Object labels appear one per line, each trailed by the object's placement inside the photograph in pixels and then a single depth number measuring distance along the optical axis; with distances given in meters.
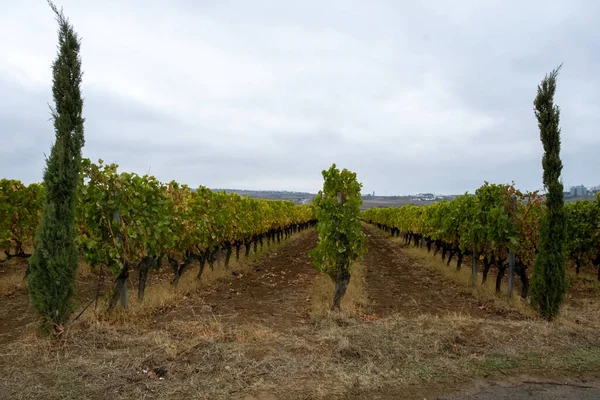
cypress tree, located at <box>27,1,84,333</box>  5.63
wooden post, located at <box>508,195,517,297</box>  9.89
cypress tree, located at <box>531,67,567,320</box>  7.23
